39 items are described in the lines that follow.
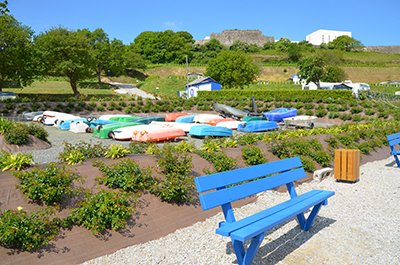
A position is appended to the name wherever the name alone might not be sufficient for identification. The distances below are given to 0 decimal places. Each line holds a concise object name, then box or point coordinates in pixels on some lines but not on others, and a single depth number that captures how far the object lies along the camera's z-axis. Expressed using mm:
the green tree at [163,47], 94000
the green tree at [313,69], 47781
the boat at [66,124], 19109
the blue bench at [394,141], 10188
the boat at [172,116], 23073
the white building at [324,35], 134625
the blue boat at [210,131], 16423
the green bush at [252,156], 8383
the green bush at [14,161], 5516
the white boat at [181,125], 17158
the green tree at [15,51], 30483
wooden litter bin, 8672
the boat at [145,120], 19867
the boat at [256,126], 19922
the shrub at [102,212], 4961
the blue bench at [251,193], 4117
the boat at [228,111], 25375
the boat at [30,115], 23248
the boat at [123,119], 19781
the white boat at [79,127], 18000
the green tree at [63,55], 36062
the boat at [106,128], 15570
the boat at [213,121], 21094
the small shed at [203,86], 45562
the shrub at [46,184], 5012
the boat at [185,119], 21500
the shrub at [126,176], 5875
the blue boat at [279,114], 25406
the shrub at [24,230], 4238
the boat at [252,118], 23408
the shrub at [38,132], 12276
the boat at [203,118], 21403
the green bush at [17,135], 11273
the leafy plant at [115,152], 6758
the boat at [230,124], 20625
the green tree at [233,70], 50250
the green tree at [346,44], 109625
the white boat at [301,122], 21906
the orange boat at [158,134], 14195
